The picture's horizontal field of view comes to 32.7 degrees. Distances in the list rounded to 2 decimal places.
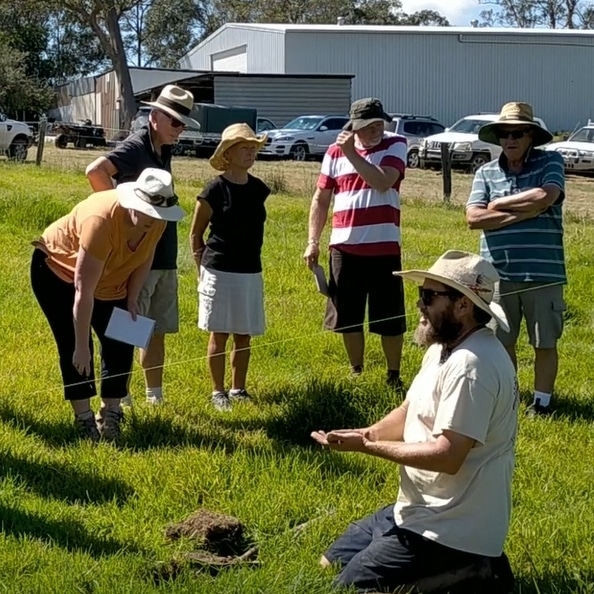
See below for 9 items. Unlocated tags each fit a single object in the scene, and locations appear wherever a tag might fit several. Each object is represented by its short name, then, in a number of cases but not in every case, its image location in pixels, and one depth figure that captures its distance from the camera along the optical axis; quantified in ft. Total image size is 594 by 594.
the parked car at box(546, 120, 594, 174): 90.02
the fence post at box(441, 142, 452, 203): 59.95
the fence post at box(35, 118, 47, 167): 75.25
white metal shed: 149.48
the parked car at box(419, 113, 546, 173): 90.84
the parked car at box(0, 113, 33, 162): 85.87
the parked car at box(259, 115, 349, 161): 102.73
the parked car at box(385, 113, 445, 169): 104.42
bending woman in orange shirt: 16.20
